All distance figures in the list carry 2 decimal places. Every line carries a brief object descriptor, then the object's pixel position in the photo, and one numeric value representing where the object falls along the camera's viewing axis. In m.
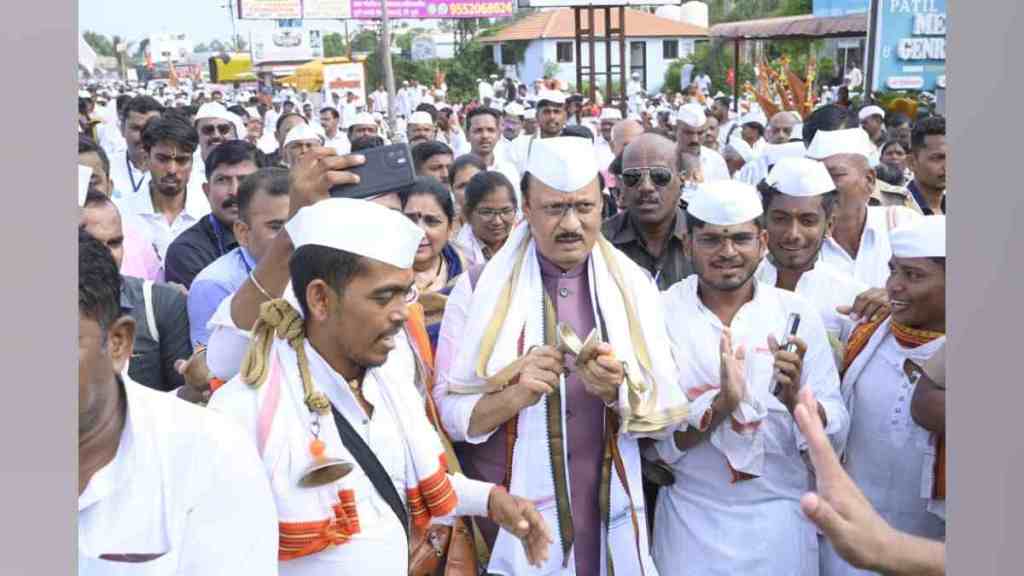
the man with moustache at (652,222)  4.46
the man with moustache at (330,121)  14.10
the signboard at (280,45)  40.62
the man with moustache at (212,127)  8.20
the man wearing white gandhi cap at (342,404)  2.26
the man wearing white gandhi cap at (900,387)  3.04
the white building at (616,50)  51.28
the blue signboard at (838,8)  18.92
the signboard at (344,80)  22.94
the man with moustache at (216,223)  4.63
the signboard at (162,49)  61.62
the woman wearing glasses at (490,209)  4.70
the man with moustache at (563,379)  3.15
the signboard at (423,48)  41.30
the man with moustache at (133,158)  7.43
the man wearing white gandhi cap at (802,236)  3.83
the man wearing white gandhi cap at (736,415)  3.20
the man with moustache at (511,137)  9.80
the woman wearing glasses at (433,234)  4.26
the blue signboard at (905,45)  10.39
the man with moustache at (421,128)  9.96
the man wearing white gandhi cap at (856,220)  4.43
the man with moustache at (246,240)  3.59
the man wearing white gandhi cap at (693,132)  7.71
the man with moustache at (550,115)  9.76
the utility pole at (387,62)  16.48
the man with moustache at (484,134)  8.66
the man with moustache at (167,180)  5.64
